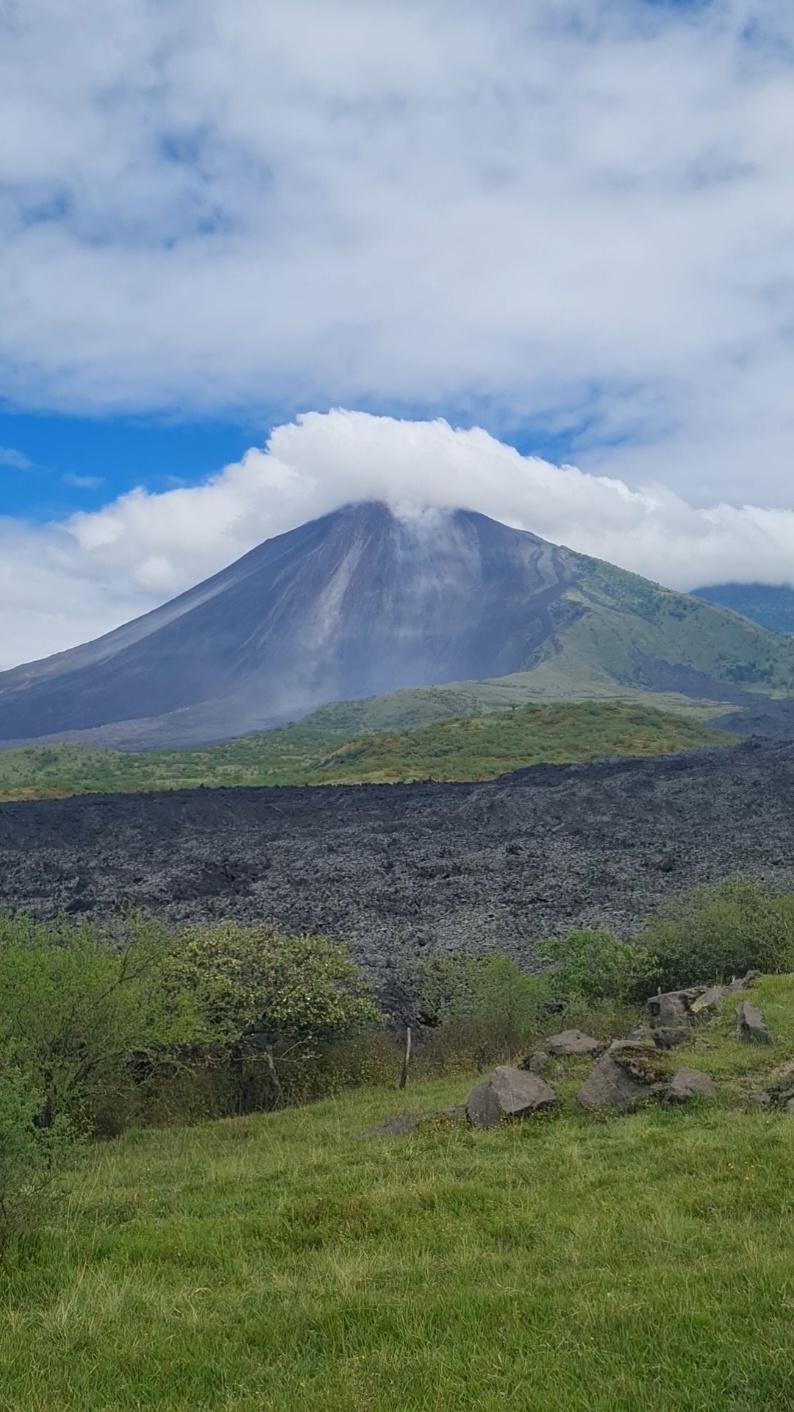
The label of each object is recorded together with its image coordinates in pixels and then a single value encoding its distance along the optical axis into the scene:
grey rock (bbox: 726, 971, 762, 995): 21.09
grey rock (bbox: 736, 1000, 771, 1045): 15.47
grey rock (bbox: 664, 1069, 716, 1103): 12.63
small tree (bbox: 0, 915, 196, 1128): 15.88
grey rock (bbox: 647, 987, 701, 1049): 16.55
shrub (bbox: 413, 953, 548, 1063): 22.14
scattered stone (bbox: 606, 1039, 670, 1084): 13.42
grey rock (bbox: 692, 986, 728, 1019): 18.38
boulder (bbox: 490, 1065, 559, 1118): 12.92
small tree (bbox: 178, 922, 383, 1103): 20.41
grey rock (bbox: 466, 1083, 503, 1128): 12.89
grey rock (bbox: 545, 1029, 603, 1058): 16.39
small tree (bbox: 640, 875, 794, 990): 25.36
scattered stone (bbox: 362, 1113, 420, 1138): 13.55
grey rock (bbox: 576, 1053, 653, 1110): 12.96
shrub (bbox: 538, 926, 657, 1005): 24.42
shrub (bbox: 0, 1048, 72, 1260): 8.95
